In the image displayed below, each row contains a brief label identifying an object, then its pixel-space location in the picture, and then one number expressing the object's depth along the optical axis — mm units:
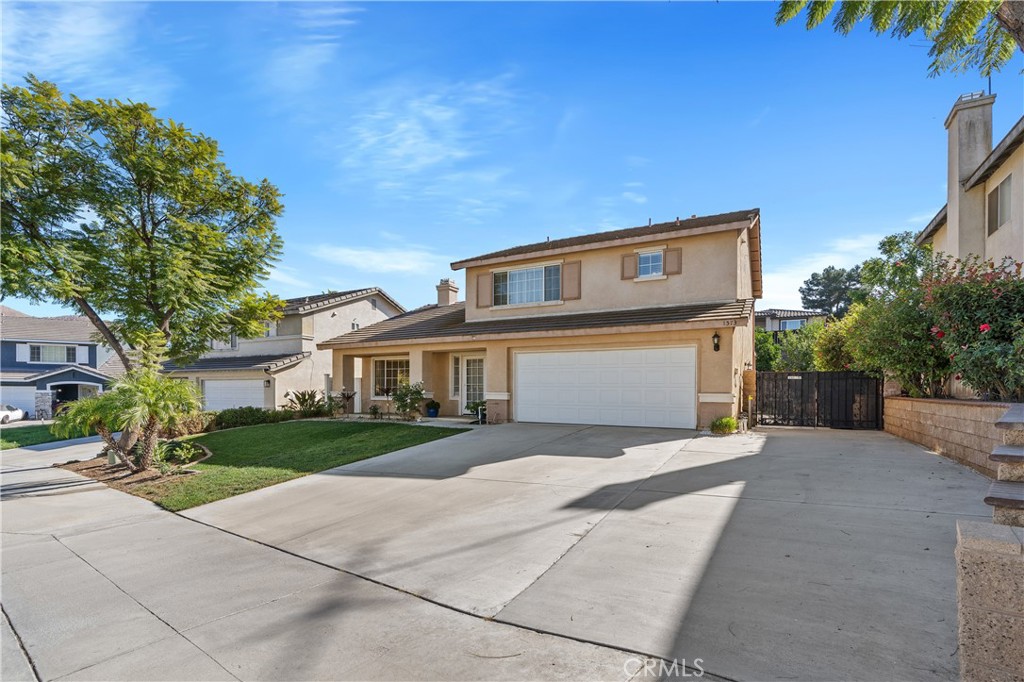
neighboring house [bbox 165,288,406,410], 23295
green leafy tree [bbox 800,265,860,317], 52000
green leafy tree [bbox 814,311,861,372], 17484
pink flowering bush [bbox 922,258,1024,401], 7566
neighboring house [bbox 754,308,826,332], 44156
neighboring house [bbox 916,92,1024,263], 11336
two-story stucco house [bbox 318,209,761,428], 12820
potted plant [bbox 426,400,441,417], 17672
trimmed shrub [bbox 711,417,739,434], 11914
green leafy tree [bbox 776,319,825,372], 25703
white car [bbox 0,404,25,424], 30891
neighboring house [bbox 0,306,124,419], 33625
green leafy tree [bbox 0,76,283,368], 11820
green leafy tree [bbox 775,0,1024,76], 9594
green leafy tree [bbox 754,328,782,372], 24875
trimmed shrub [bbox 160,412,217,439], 18078
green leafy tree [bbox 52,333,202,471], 10766
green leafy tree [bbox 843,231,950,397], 10531
